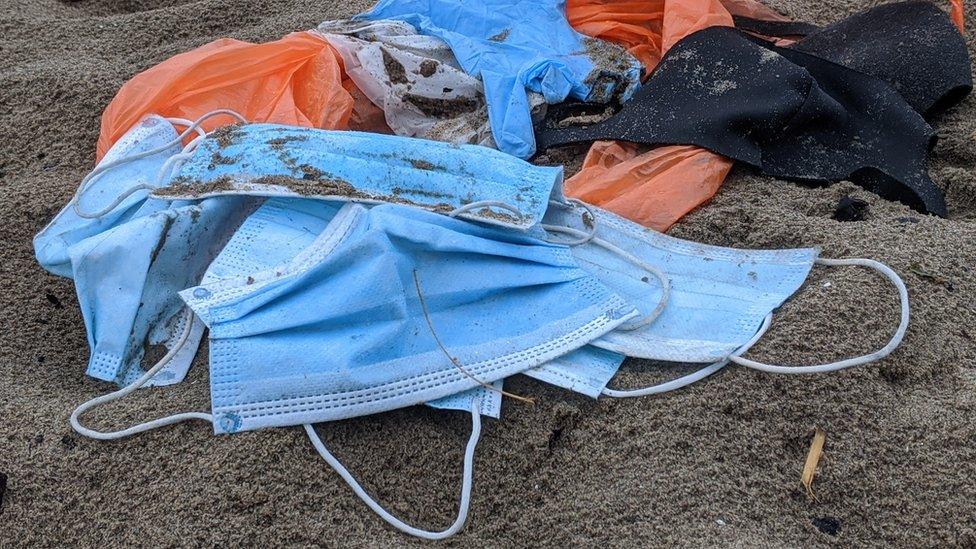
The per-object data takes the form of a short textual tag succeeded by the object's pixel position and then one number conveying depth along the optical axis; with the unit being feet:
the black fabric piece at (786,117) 2.88
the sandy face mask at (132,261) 2.60
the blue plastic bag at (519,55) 2.97
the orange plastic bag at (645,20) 3.10
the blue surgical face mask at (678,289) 2.57
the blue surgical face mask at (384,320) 2.50
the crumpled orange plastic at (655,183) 2.82
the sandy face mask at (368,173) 2.67
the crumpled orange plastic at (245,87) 2.93
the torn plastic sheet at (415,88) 3.01
